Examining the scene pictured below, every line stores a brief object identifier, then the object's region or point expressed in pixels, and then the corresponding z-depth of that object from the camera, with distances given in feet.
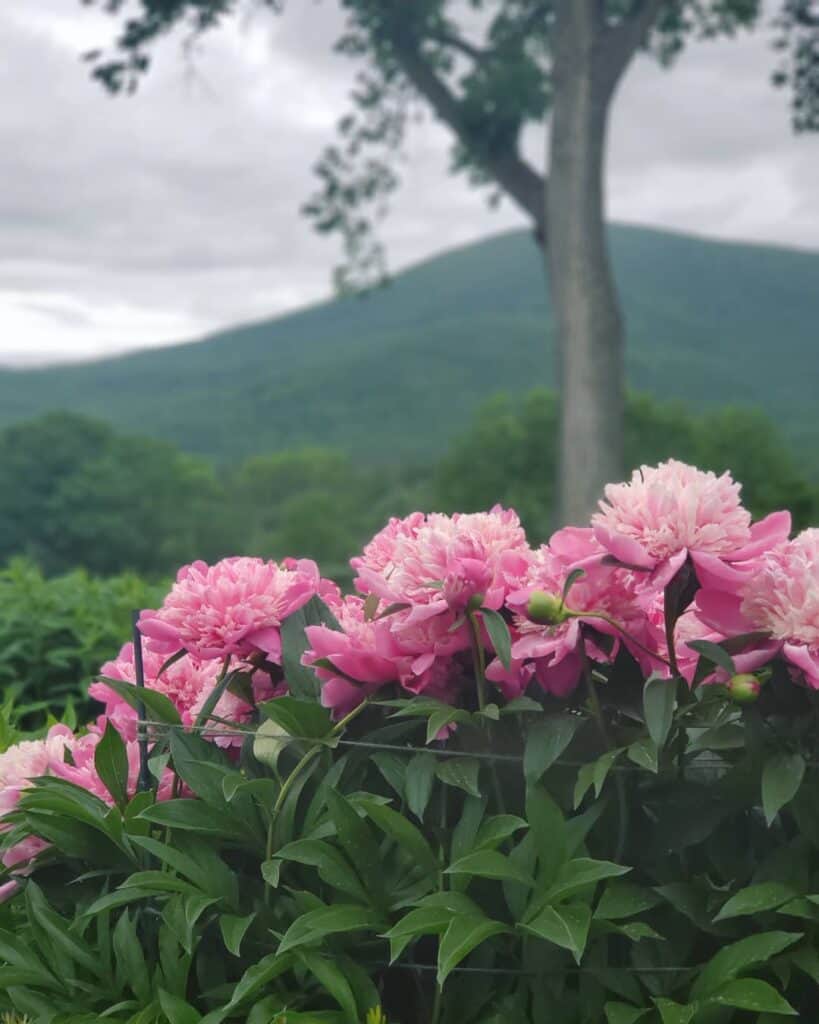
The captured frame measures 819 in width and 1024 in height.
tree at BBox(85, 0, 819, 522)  41.47
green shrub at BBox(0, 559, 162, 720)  13.89
